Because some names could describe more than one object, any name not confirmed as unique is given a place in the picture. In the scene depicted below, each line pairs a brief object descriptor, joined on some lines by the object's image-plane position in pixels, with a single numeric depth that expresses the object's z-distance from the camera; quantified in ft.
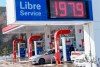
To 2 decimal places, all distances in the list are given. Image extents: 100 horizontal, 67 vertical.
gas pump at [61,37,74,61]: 83.61
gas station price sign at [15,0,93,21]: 39.04
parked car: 84.07
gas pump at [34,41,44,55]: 106.83
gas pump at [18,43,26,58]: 132.28
